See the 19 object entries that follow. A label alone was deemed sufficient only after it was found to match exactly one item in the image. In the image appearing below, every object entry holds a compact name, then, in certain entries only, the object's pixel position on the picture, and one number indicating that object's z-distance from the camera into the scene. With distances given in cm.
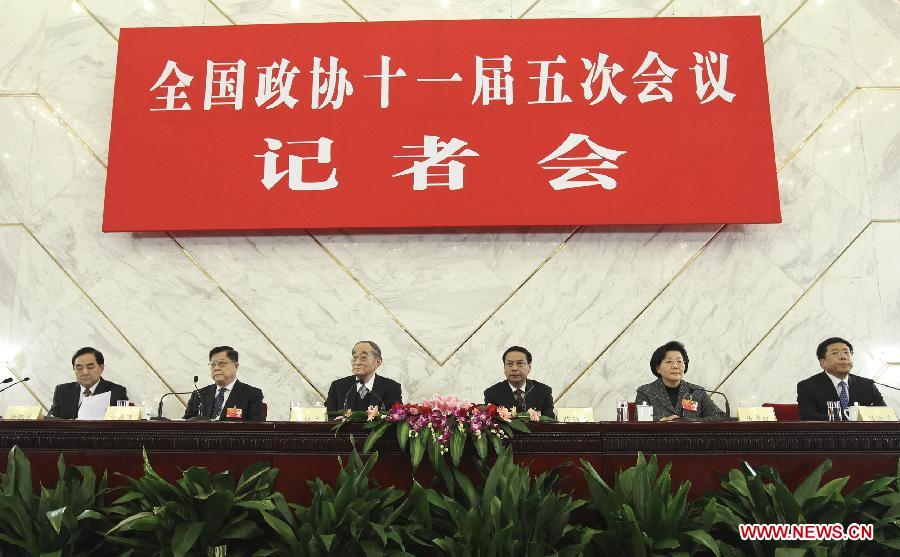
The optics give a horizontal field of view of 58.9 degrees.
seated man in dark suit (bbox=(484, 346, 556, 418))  430
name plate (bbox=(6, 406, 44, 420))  363
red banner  499
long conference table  265
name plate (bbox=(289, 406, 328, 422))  366
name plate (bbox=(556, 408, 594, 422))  358
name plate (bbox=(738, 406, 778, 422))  338
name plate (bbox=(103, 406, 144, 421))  350
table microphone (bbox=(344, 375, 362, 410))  432
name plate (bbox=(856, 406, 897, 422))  334
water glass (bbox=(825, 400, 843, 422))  361
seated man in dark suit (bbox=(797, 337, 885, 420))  413
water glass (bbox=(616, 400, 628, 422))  368
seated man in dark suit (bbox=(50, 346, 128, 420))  454
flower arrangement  258
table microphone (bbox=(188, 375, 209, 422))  427
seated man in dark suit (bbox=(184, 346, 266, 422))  429
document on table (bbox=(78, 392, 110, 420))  369
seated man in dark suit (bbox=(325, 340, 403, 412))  431
